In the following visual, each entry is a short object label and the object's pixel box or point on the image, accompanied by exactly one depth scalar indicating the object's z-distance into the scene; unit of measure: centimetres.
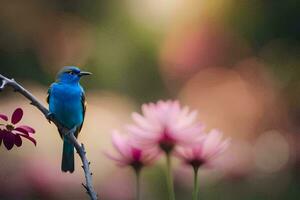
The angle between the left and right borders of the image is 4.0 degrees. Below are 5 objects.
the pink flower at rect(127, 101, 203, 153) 392
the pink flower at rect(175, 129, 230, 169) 394
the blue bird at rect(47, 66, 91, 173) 441
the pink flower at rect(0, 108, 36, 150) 388
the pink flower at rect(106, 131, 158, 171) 395
